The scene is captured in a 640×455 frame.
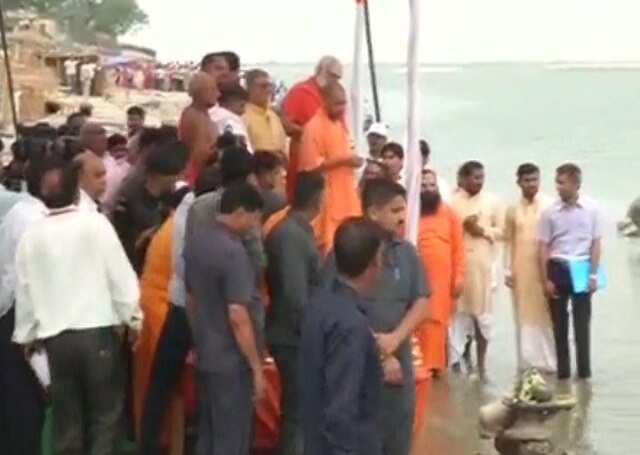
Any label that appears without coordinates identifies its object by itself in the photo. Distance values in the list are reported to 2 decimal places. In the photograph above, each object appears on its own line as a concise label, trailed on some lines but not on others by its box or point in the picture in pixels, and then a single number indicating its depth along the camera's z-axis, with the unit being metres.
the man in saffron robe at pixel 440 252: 11.55
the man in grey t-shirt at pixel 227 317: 8.34
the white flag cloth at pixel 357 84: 12.82
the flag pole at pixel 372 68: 13.54
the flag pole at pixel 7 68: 14.31
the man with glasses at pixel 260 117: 11.42
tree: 110.31
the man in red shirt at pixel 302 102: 11.09
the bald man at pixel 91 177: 8.88
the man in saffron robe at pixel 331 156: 10.92
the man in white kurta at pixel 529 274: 13.96
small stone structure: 10.09
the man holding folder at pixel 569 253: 13.55
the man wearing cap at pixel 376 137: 13.72
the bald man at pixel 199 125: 10.46
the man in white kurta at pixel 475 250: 14.03
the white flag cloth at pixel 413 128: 10.17
